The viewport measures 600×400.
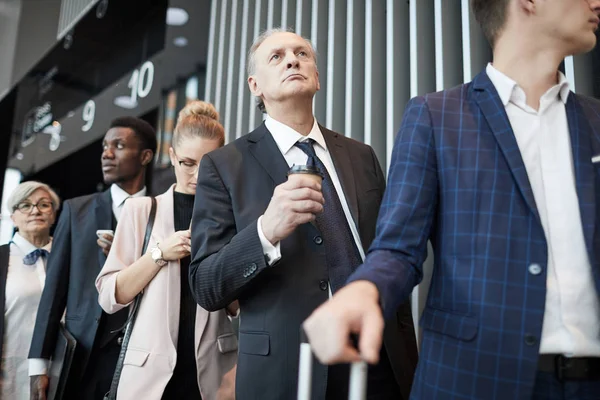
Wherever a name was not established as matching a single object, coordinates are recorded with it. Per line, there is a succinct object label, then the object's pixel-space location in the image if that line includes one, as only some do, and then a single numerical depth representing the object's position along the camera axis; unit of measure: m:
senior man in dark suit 1.42
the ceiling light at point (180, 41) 4.45
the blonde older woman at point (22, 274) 2.91
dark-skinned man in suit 2.28
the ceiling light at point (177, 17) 4.46
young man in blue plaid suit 0.97
